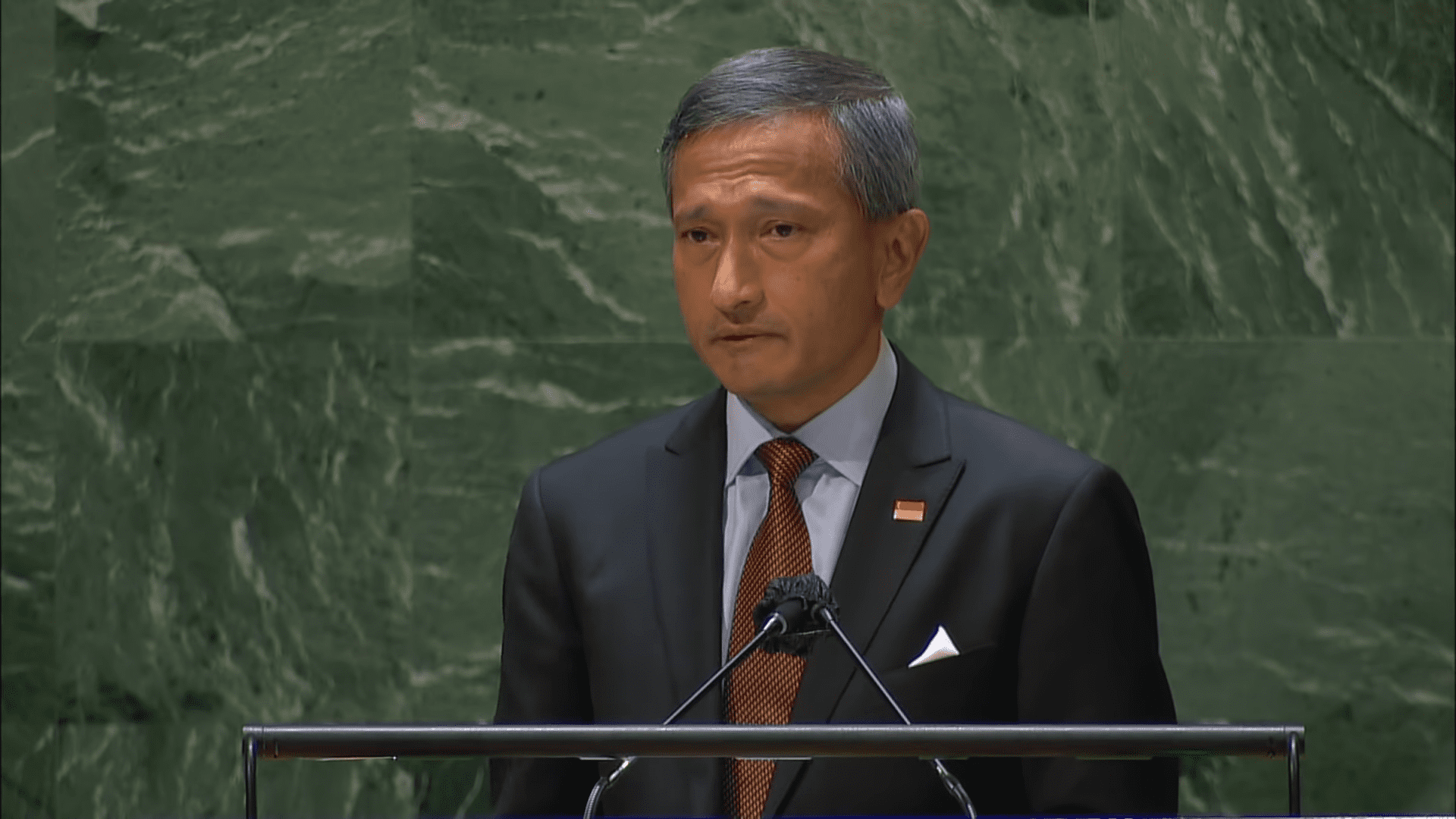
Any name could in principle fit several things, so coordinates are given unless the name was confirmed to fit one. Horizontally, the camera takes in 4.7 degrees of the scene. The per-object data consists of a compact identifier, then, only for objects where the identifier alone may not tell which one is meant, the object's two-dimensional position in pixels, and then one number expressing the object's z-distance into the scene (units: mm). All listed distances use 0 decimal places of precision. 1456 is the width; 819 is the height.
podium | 12514
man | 12804
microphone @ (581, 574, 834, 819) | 12564
